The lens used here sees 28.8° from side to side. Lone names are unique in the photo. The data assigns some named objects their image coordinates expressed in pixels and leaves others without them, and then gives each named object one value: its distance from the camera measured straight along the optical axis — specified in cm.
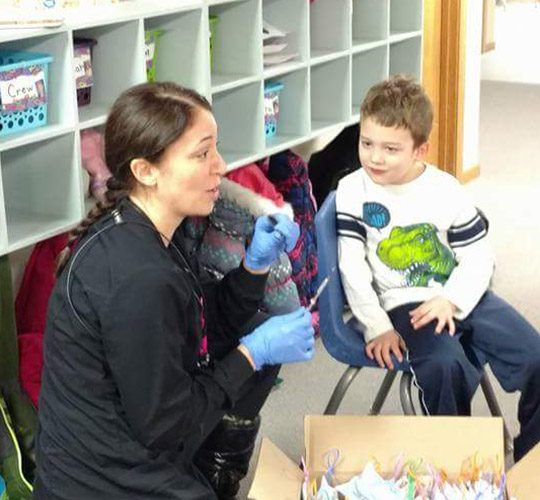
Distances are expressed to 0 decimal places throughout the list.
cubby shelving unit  238
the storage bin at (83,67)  248
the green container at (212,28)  293
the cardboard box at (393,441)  192
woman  162
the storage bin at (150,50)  266
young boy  216
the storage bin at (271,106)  305
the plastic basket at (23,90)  226
